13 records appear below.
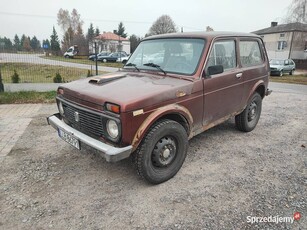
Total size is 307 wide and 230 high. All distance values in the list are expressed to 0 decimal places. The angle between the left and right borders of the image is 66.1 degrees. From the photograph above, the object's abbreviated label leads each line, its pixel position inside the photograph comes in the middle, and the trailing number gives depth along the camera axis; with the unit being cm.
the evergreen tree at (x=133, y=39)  5578
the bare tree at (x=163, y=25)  5062
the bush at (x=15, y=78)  1141
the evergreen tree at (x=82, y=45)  3769
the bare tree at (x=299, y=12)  2138
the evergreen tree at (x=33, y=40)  8315
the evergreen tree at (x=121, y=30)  7288
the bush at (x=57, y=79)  1154
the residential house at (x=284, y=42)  3652
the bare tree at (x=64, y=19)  6159
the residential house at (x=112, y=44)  4356
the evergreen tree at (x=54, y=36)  7050
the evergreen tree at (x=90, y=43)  3755
